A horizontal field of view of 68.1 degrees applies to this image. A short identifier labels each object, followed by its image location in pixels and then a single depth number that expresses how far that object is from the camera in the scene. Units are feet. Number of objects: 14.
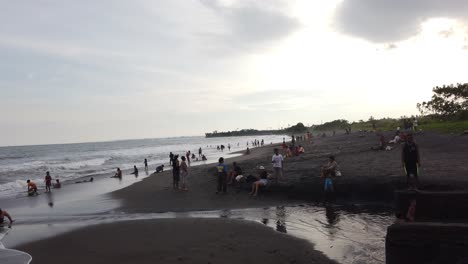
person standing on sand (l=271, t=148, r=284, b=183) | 54.19
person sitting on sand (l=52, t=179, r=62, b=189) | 84.61
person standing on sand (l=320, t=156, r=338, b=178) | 45.58
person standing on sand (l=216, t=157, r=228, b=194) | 55.21
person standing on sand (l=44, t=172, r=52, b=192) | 77.36
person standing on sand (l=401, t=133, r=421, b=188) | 37.37
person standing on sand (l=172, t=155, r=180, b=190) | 61.16
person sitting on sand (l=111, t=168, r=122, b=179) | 98.36
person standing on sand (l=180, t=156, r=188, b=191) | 60.54
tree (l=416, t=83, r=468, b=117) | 138.77
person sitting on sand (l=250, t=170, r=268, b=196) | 53.01
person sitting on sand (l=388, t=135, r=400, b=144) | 85.79
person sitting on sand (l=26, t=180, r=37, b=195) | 75.15
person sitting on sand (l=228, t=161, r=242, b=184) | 59.72
